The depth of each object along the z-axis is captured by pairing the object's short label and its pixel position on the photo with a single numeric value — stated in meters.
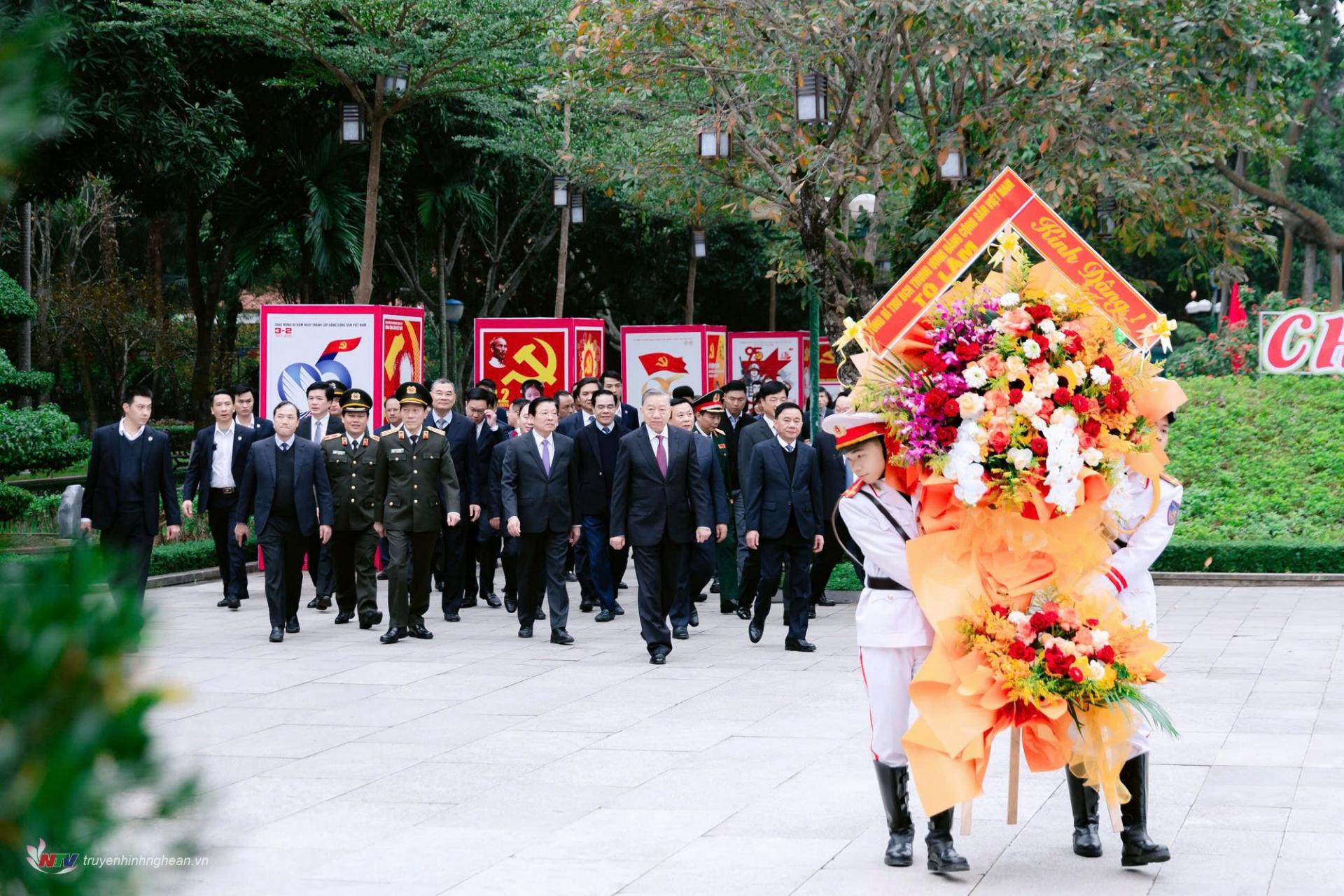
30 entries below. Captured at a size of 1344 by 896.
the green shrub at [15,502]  14.21
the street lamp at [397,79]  18.67
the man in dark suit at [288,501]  11.95
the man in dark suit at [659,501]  10.76
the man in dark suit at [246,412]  14.22
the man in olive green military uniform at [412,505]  11.53
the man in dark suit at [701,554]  11.30
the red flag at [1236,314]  26.18
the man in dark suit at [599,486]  13.18
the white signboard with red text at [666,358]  24.73
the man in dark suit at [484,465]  13.39
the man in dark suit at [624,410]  15.05
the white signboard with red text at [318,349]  16.06
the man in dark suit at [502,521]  12.79
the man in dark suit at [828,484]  12.00
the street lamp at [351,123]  19.05
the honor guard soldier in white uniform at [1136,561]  5.45
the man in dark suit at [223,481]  13.80
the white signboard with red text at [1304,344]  22.55
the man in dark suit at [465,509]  12.92
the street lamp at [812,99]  14.51
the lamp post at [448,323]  30.84
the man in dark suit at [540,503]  11.64
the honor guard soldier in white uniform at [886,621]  5.52
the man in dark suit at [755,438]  11.96
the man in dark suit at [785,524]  11.03
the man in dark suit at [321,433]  13.90
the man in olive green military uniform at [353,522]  12.55
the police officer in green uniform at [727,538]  13.54
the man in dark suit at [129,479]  11.27
